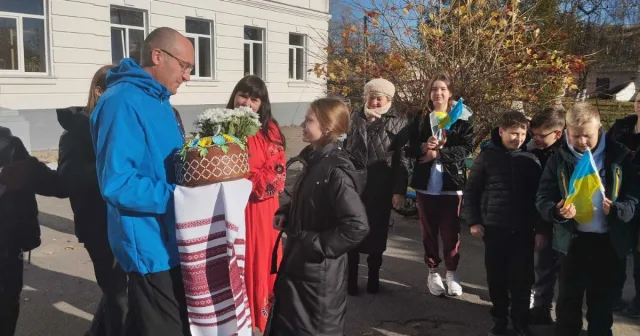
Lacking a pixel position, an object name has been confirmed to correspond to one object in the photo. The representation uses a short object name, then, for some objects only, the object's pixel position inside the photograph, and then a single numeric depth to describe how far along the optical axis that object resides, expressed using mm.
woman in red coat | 3676
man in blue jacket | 2125
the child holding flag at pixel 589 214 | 3152
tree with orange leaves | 6426
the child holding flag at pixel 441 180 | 4438
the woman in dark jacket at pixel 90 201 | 3184
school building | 12086
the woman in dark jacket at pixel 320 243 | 2738
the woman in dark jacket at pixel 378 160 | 4371
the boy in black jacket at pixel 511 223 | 3643
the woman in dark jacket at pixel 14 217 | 2953
